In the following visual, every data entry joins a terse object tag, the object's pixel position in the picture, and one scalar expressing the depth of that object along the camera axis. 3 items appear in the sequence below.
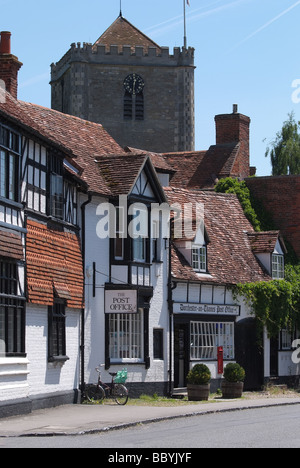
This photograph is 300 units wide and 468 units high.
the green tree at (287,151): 65.94
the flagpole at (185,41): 83.44
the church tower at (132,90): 80.94
